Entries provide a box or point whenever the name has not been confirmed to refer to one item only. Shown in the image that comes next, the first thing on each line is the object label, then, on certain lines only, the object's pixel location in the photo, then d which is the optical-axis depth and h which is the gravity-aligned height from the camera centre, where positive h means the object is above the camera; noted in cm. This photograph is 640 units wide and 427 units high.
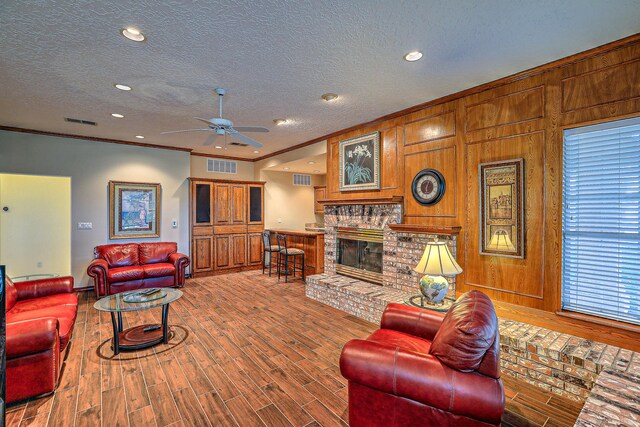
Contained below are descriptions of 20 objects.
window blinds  245 -8
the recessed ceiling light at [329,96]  359 +145
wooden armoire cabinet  661 -29
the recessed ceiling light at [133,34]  228 +143
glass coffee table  304 -105
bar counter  618 -77
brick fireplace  386 -83
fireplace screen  462 -70
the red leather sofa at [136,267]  488 -99
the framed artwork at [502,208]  302 +4
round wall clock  372 +34
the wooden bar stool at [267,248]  649 -80
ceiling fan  324 +99
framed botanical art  454 +81
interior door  548 -23
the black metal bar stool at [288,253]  614 -85
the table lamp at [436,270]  294 -58
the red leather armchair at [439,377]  153 -91
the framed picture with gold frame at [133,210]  578 +6
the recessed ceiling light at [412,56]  264 +145
